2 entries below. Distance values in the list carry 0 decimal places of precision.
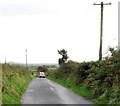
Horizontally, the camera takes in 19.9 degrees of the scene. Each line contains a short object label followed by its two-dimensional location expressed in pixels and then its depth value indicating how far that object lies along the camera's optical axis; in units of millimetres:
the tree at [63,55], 84125
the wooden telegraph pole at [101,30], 36419
